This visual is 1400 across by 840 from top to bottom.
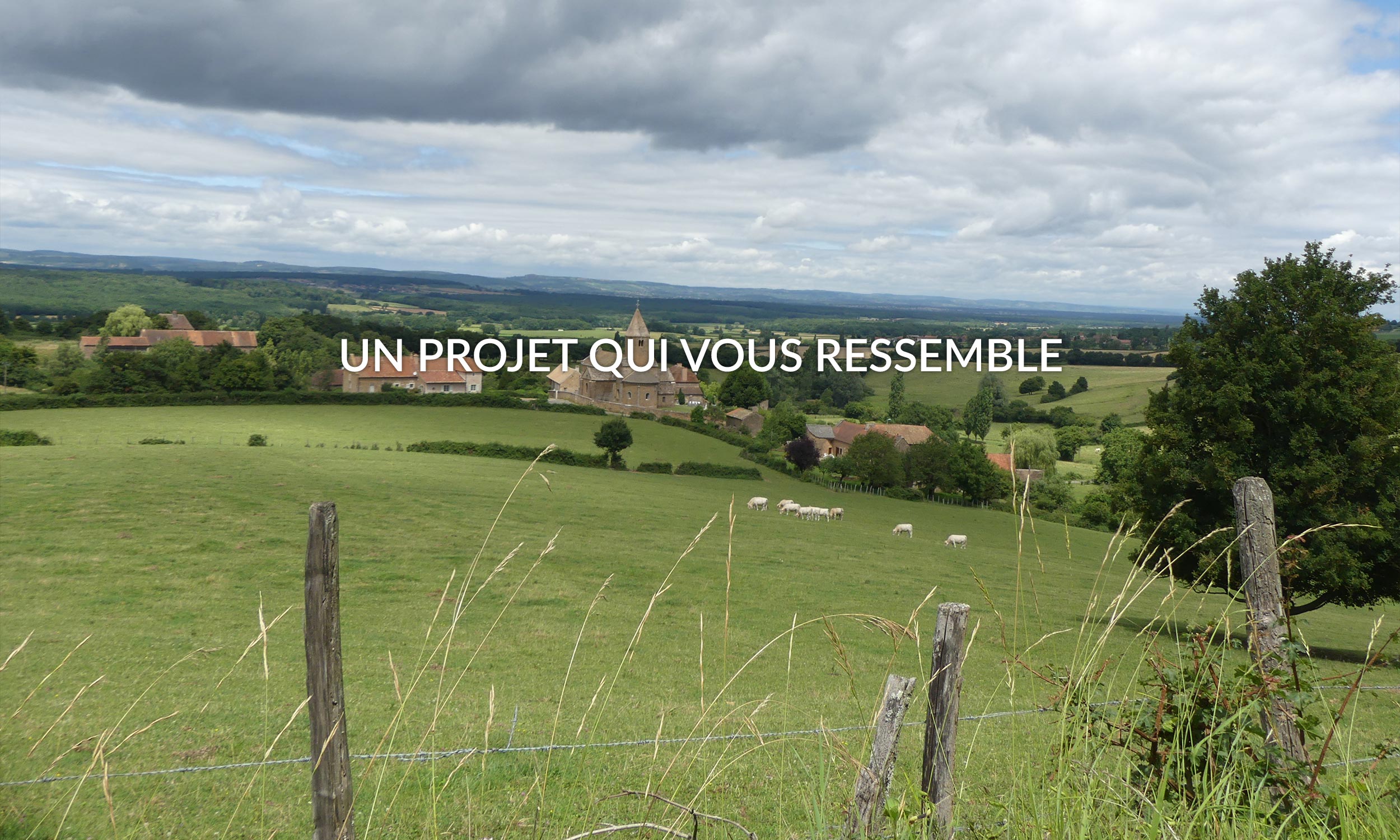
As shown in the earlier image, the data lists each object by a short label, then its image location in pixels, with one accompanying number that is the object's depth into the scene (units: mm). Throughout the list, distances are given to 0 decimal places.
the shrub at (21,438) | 39531
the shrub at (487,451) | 50000
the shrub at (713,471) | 52375
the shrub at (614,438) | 50625
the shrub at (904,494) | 53812
